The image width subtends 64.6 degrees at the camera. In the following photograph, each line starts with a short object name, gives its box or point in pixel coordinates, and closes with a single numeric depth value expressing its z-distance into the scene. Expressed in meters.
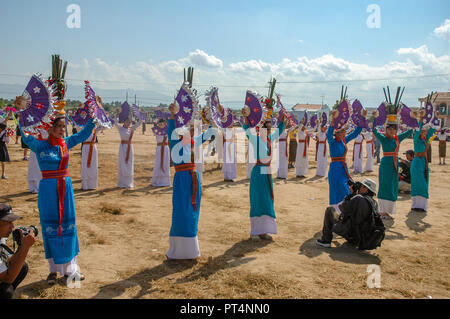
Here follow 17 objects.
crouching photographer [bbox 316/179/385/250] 5.77
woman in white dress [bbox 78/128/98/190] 10.16
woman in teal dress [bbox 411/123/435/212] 8.54
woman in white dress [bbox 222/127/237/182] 12.80
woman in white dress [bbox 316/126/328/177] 14.30
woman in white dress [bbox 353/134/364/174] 14.92
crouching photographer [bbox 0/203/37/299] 3.18
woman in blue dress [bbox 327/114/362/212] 7.24
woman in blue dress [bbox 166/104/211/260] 5.18
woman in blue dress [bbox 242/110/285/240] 6.30
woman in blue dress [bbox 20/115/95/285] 4.34
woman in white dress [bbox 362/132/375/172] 14.96
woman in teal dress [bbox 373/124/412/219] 7.82
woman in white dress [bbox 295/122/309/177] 14.05
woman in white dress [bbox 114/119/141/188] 10.76
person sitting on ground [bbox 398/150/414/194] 10.95
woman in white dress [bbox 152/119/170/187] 11.34
